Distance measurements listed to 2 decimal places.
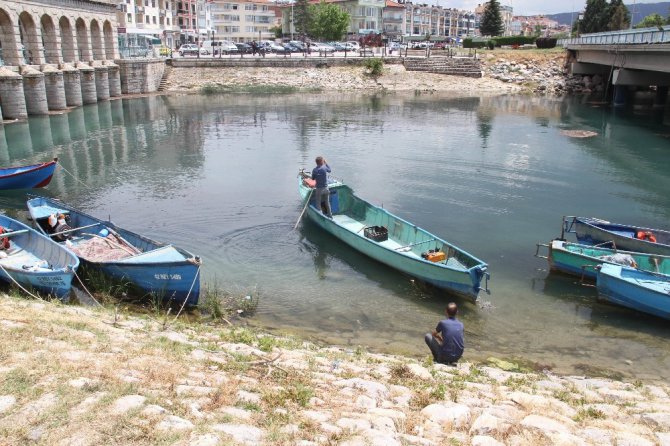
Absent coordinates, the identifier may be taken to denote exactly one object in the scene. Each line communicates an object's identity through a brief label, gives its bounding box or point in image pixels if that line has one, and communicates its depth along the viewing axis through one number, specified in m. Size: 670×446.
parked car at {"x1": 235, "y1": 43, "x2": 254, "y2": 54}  79.12
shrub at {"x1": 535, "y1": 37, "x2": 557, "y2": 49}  78.81
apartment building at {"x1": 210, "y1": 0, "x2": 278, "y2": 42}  117.19
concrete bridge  41.50
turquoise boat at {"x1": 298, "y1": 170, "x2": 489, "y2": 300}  14.41
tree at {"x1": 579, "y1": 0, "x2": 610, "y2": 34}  88.19
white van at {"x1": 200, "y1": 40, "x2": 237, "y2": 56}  77.28
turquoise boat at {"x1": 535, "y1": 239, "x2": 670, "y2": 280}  15.21
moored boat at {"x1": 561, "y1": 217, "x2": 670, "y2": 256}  16.12
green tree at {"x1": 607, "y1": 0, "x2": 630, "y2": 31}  85.30
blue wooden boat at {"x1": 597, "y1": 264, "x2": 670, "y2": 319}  13.37
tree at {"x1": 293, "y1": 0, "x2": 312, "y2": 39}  108.75
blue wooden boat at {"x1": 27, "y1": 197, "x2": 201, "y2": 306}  13.60
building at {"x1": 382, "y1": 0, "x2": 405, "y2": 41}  131.00
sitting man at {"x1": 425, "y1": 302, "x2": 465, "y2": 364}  10.42
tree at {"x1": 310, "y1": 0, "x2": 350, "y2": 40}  97.94
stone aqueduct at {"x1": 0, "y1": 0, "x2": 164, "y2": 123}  41.72
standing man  18.83
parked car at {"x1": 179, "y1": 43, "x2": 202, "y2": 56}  77.44
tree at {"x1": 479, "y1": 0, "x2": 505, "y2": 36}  96.62
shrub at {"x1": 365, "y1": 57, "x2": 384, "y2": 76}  69.21
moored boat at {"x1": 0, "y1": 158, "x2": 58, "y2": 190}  23.84
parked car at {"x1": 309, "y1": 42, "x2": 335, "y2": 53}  80.09
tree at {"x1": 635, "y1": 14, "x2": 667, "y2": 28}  97.09
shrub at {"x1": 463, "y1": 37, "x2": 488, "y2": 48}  85.50
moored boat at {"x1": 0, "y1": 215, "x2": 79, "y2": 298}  13.34
